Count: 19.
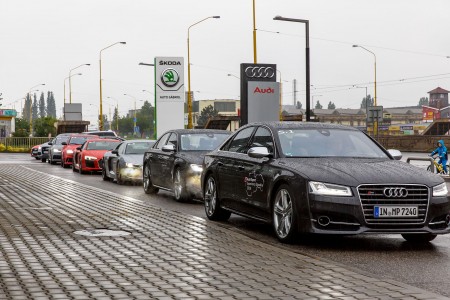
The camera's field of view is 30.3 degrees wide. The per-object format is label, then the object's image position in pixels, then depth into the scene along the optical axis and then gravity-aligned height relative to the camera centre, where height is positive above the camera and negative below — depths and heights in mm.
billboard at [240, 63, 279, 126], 26938 +1607
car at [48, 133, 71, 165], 39975 -1137
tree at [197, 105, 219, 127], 186000 +2748
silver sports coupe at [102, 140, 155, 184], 22125 -968
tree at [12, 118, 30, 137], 120938 +419
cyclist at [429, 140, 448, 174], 26667 -979
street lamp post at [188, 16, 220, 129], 50444 +2193
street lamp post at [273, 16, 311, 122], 27378 +1976
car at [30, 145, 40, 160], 50778 -1556
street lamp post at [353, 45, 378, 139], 67706 +4778
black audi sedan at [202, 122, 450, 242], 9164 -707
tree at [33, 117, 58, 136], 99812 -43
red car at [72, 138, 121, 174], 28750 -941
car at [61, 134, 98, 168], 35125 -877
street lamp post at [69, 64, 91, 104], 94250 +4131
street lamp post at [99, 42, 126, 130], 62062 +731
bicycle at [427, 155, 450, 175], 26500 -1435
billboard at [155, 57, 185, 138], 35219 +1438
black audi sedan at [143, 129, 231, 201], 16016 -693
